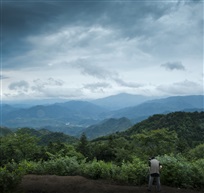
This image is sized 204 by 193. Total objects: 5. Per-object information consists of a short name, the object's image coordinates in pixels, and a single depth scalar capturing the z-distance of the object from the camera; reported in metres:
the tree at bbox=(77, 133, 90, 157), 54.62
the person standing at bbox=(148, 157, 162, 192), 11.91
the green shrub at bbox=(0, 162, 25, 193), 10.27
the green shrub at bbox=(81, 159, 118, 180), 14.02
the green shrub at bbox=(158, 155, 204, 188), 12.74
